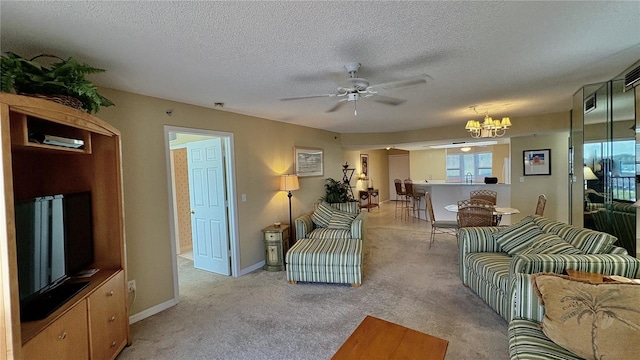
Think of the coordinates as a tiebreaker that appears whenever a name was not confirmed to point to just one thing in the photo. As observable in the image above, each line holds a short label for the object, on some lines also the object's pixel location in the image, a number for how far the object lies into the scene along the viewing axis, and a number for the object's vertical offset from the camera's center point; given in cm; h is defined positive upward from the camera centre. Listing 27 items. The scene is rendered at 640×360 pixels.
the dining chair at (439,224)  475 -97
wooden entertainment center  127 -25
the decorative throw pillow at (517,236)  290 -78
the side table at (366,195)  883 -77
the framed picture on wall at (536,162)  571 +10
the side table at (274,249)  410 -114
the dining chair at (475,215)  400 -70
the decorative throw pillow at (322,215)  443 -68
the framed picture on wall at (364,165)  979 +29
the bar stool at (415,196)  737 -70
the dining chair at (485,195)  532 -55
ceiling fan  215 +72
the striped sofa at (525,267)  160 -91
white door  396 -43
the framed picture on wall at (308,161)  511 +28
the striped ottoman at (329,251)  340 -101
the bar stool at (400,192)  817 -64
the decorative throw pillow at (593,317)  133 -82
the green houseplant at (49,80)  148 +64
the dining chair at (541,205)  422 -62
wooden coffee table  158 -109
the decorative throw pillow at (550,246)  233 -74
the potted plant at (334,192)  585 -40
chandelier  410 +67
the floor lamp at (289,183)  453 -12
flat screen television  151 -43
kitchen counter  614 -61
